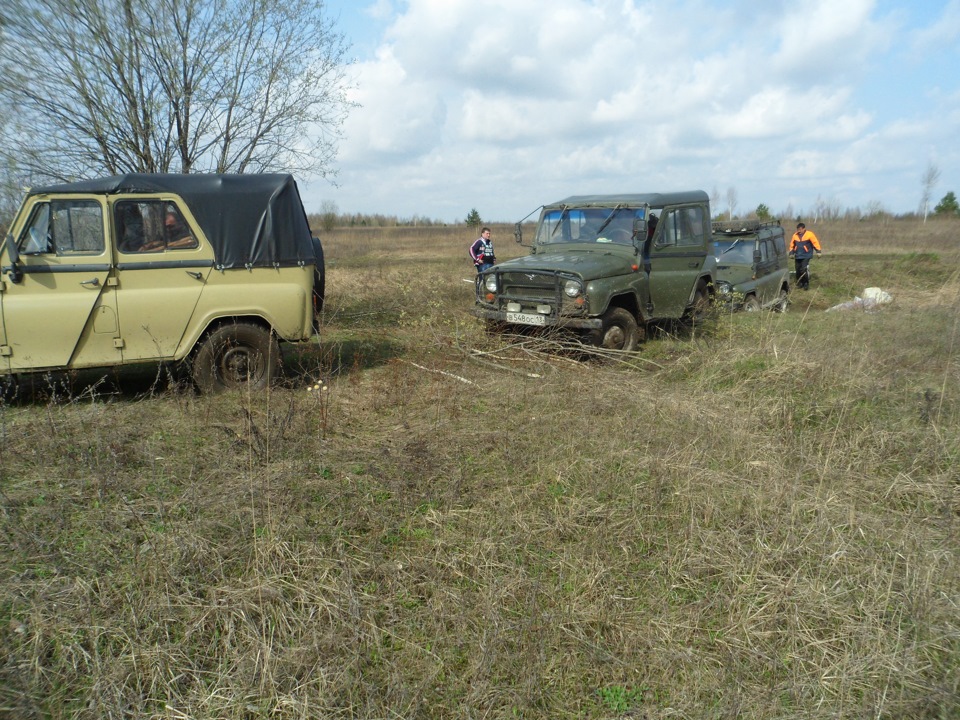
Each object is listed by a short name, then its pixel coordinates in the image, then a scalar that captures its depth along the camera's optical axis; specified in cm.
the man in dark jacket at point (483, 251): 1485
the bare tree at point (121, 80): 964
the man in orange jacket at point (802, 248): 1587
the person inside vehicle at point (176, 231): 679
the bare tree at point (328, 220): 4241
